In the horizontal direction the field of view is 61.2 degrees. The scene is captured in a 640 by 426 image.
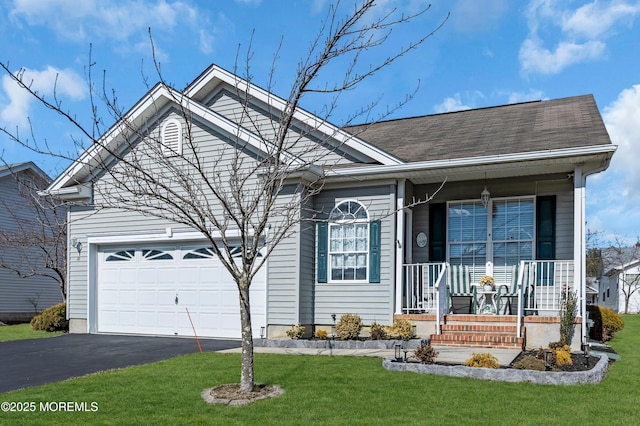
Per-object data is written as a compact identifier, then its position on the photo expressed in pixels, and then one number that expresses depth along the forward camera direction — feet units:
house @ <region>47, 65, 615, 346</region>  32.91
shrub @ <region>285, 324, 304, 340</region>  33.55
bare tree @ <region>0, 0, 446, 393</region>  20.90
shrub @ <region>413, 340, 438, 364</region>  24.40
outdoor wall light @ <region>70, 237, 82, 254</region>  43.98
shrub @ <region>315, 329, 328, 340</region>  33.58
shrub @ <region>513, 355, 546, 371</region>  22.84
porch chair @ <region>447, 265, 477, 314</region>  35.19
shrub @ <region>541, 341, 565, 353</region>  27.40
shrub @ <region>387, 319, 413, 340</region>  31.63
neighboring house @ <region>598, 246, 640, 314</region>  113.70
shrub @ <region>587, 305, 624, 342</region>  38.06
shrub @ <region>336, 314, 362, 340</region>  32.83
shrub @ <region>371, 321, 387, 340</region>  32.19
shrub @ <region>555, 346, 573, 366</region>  23.64
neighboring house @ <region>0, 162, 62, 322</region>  64.01
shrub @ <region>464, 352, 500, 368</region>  23.26
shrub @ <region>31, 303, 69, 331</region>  45.21
